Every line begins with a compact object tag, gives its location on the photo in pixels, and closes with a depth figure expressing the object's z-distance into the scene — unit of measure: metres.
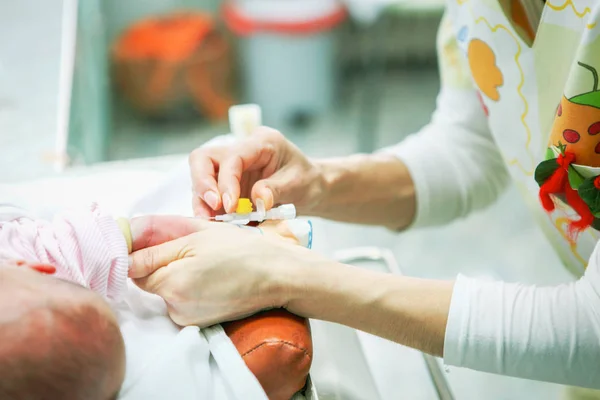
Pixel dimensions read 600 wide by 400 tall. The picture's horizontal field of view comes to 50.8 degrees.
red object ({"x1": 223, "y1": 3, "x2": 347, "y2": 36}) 2.34
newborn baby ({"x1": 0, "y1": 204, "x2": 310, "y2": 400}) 0.58
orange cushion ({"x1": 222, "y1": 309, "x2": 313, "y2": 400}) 0.66
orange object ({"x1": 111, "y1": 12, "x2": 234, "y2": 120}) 2.40
